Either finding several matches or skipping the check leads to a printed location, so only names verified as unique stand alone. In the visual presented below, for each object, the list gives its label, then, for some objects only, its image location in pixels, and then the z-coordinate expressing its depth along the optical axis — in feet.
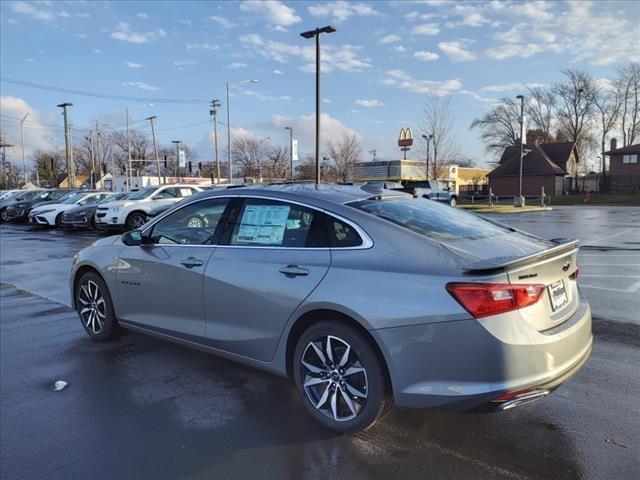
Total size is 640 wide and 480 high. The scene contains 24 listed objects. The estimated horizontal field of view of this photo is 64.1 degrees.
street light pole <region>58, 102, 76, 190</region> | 166.61
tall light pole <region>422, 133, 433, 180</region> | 124.13
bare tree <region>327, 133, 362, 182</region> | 240.32
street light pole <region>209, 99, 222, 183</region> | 161.48
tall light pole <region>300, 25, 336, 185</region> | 71.84
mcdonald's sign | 179.63
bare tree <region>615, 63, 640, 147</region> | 224.53
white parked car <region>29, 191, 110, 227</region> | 70.90
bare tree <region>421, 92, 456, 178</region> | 123.54
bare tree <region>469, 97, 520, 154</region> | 261.24
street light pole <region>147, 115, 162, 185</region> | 209.36
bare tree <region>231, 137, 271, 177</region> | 327.67
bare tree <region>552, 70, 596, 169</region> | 236.84
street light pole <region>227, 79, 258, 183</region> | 128.09
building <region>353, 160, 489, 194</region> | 175.52
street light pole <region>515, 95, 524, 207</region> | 101.55
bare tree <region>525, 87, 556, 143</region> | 260.21
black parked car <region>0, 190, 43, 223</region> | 85.81
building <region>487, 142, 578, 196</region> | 189.98
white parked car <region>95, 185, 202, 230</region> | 59.11
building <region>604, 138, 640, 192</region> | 179.22
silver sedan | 9.37
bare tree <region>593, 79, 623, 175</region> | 234.99
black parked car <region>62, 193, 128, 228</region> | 66.13
